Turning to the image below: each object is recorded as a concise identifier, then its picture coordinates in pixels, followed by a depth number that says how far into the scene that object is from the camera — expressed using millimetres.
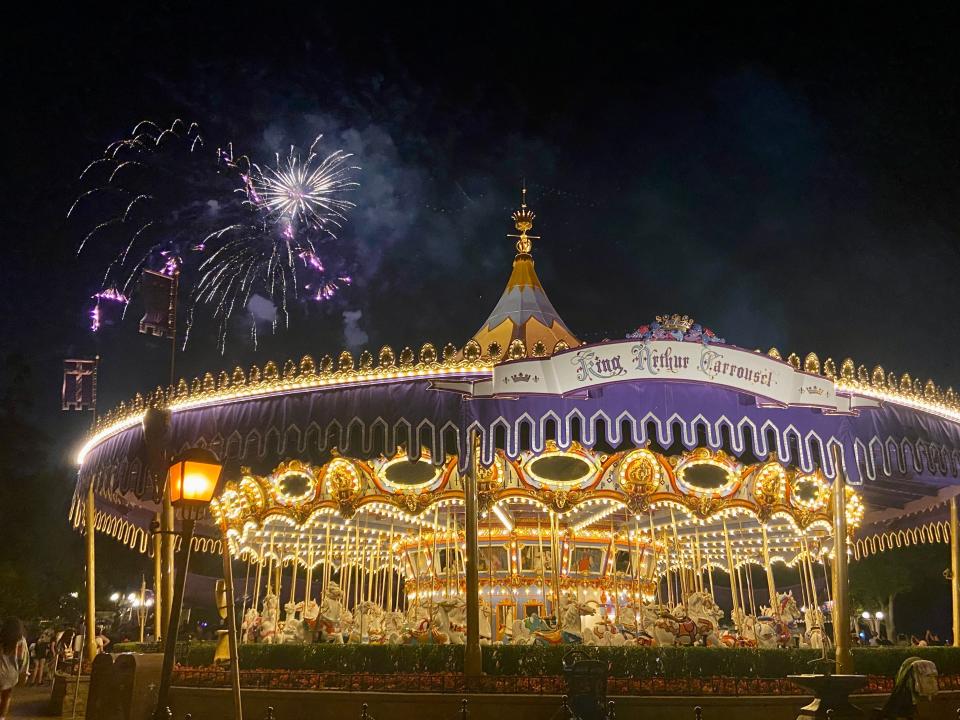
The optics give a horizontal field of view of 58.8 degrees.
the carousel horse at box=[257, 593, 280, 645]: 17234
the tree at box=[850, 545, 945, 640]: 37406
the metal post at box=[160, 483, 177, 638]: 12602
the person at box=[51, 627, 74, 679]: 20628
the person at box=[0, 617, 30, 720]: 9359
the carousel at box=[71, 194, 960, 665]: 13148
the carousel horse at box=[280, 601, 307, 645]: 17141
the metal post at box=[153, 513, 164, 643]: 15727
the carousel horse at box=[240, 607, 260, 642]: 17453
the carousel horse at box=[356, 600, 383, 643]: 16875
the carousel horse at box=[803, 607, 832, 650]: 17891
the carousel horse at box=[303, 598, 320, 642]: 17219
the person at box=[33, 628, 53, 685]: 24094
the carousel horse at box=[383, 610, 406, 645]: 15977
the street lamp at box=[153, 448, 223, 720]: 8461
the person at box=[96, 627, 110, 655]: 19511
